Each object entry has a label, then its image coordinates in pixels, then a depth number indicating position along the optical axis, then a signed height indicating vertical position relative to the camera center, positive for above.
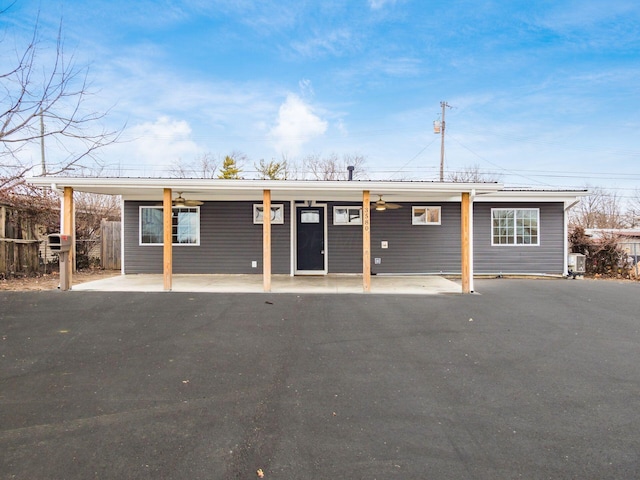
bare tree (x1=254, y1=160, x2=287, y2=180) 25.36 +4.66
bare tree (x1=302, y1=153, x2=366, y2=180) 26.75 +5.18
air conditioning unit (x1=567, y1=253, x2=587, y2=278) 11.03 -0.72
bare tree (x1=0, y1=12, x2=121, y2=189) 7.05 +2.66
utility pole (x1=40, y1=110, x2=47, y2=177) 7.85 +2.52
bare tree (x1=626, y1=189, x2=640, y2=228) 24.14 +1.90
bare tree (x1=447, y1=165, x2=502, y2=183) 28.99 +4.88
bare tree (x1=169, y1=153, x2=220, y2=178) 27.23 +5.25
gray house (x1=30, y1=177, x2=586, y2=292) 10.88 +0.14
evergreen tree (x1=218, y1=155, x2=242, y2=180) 25.69 +4.77
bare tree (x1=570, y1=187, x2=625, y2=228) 24.66 +2.00
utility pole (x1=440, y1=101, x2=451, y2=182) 20.50 +5.31
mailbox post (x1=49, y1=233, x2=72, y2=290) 7.83 -0.35
